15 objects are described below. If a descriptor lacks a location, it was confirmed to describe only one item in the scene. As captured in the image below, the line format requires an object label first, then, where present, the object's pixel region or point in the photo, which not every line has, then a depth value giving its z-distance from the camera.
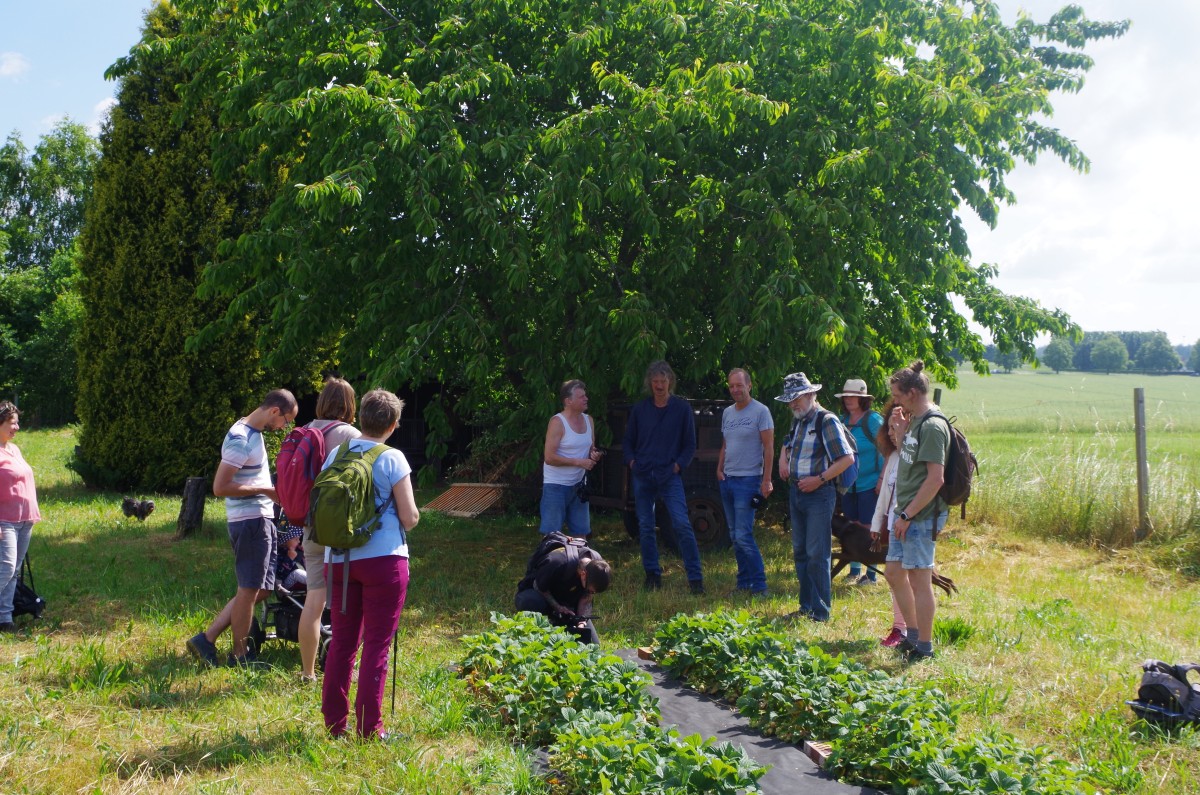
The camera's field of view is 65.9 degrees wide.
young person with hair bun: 5.86
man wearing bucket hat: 6.98
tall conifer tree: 14.07
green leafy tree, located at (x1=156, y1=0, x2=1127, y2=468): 8.60
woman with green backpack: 4.32
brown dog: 7.48
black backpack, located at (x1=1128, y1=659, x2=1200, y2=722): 4.80
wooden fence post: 10.45
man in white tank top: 7.79
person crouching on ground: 5.81
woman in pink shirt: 6.66
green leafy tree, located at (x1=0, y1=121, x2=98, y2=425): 31.44
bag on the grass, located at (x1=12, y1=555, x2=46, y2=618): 6.93
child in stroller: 5.81
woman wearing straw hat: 8.53
